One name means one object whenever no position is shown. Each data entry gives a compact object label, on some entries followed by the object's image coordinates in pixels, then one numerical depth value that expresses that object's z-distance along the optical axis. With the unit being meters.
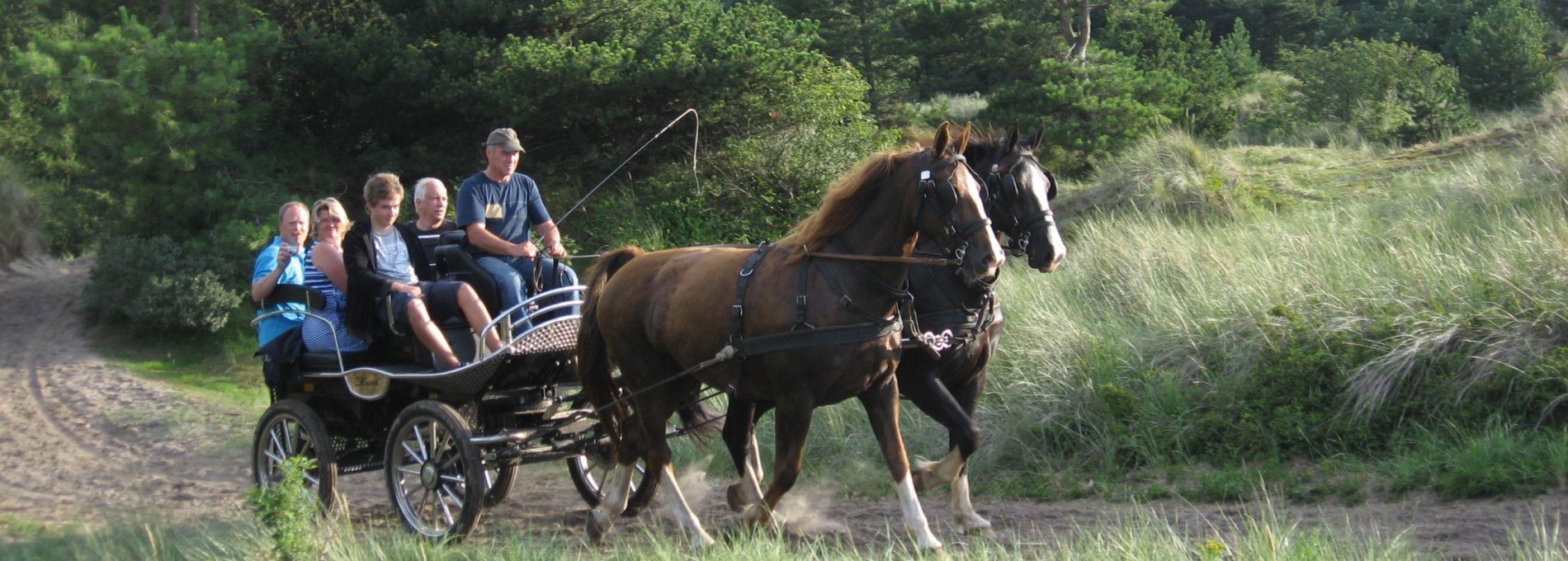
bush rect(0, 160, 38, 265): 18.67
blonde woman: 7.24
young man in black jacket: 6.73
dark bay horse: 6.15
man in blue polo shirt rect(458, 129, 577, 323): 7.06
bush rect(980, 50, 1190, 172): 17.89
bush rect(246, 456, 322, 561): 5.37
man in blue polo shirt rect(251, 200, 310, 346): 7.30
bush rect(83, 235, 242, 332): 14.94
